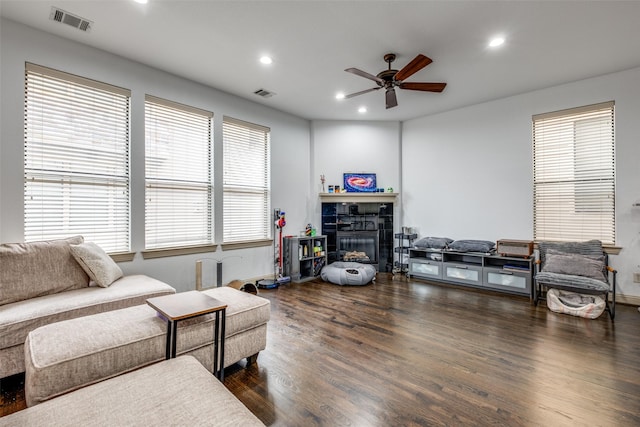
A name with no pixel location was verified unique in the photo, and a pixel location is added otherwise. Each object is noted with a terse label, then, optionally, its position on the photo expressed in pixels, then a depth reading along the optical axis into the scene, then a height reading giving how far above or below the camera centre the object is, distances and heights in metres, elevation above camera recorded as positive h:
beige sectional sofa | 2.03 -0.71
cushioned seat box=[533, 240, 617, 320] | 3.39 -0.74
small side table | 1.79 -0.62
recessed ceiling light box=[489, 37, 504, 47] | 3.11 +1.84
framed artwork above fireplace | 5.87 +0.57
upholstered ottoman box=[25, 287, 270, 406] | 1.48 -0.79
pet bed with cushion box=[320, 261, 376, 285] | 4.82 -1.06
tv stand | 4.24 -0.93
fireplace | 5.87 -0.32
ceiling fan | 3.34 +1.55
